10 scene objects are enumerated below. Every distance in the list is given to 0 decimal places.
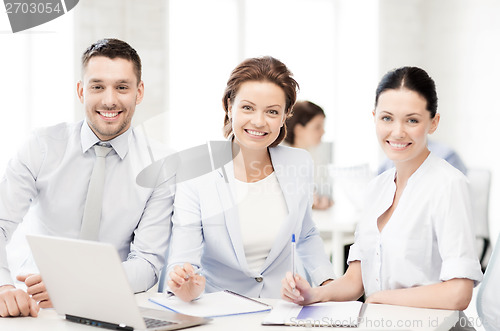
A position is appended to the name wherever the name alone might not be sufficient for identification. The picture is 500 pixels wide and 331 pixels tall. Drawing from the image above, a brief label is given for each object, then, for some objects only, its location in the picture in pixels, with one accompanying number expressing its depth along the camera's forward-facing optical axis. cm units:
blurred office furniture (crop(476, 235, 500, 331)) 232
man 258
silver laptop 206
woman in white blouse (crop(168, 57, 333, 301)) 255
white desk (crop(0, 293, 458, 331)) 215
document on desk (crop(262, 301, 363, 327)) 216
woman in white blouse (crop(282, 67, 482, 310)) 226
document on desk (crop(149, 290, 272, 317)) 224
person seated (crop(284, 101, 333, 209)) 407
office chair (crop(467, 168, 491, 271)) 380
